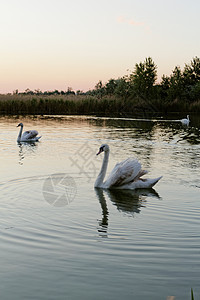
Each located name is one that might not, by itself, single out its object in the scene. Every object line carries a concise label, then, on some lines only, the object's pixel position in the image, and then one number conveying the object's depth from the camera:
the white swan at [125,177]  9.17
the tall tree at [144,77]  71.94
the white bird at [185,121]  31.56
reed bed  43.19
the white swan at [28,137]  19.28
